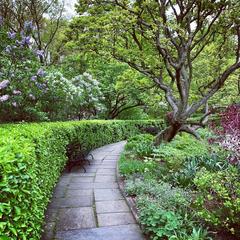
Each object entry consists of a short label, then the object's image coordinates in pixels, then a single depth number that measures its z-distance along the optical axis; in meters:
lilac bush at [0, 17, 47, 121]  5.94
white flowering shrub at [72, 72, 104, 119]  11.65
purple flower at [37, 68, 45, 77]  6.25
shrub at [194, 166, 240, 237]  3.36
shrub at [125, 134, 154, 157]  8.33
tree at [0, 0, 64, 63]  14.67
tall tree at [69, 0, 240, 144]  7.72
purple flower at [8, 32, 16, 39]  5.80
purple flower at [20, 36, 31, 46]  5.90
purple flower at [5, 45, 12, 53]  5.86
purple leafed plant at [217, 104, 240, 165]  4.45
